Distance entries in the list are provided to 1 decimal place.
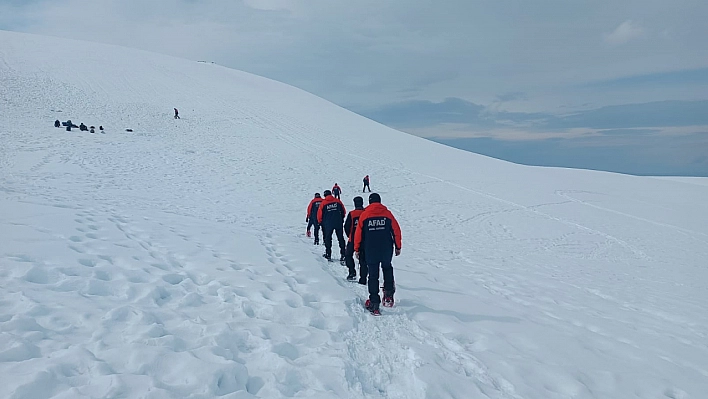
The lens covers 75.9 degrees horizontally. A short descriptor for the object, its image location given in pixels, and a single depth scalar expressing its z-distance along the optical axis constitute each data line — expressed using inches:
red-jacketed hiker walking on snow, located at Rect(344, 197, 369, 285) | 322.0
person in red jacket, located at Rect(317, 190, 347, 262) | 405.1
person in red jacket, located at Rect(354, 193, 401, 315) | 278.8
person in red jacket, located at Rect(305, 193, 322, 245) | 462.6
